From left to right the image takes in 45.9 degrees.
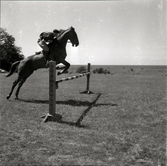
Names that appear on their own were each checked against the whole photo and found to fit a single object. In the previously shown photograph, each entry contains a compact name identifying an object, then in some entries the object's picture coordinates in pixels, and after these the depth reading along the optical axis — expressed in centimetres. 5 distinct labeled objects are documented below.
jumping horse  773
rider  761
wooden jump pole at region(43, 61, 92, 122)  532
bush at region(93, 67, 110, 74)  3909
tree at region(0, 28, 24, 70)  5026
